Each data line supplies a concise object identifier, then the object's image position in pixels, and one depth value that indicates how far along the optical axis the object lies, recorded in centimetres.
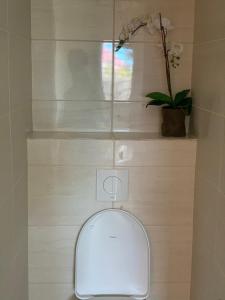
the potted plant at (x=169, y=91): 180
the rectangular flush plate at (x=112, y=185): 180
